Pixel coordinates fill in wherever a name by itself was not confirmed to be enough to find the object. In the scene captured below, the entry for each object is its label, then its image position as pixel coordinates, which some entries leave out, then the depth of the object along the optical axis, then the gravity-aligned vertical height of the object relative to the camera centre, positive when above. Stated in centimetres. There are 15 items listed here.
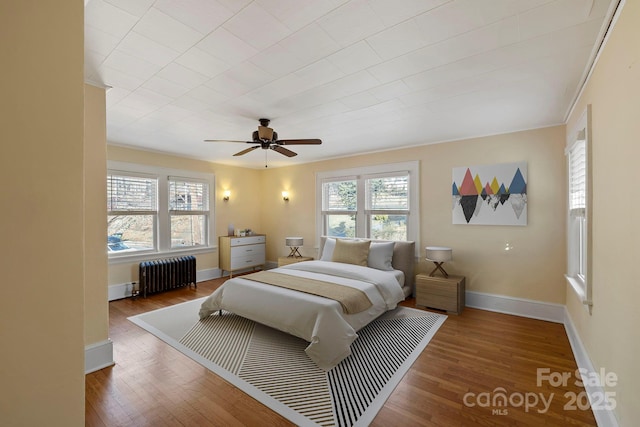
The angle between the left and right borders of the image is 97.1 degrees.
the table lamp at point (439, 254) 396 -63
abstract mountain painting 379 +21
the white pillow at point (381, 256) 442 -73
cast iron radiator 468 -108
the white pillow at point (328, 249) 493 -69
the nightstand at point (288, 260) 568 -99
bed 268 -96
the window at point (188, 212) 538 +0
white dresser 592 -90
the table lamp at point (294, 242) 578 -64
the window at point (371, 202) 475 +15
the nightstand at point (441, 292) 383 -116
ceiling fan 312 +82
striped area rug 205 -141
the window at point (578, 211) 225 -2
